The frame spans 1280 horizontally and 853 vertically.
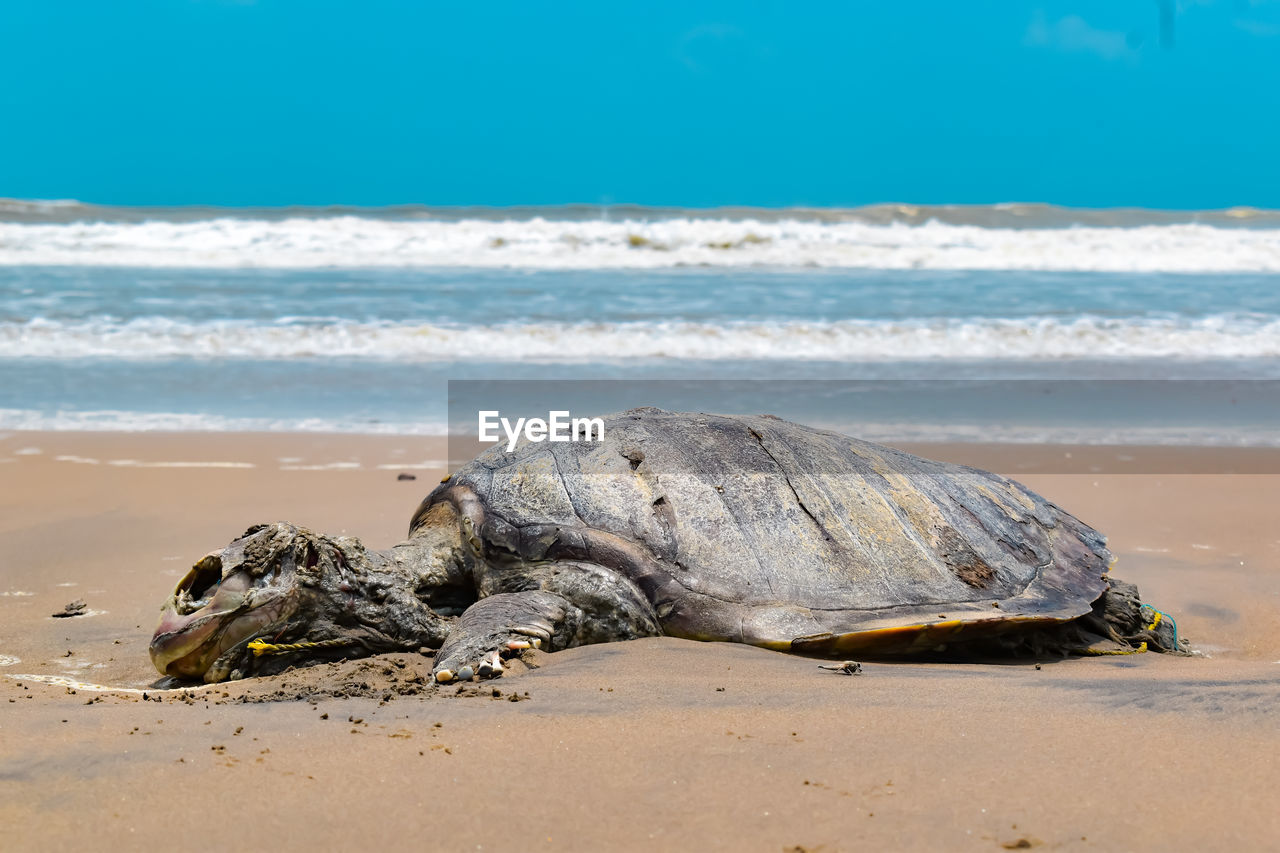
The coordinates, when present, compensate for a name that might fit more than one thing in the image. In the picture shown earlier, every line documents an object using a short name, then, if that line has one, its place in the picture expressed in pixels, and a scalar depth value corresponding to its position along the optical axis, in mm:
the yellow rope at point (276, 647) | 3286
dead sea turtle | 3328
